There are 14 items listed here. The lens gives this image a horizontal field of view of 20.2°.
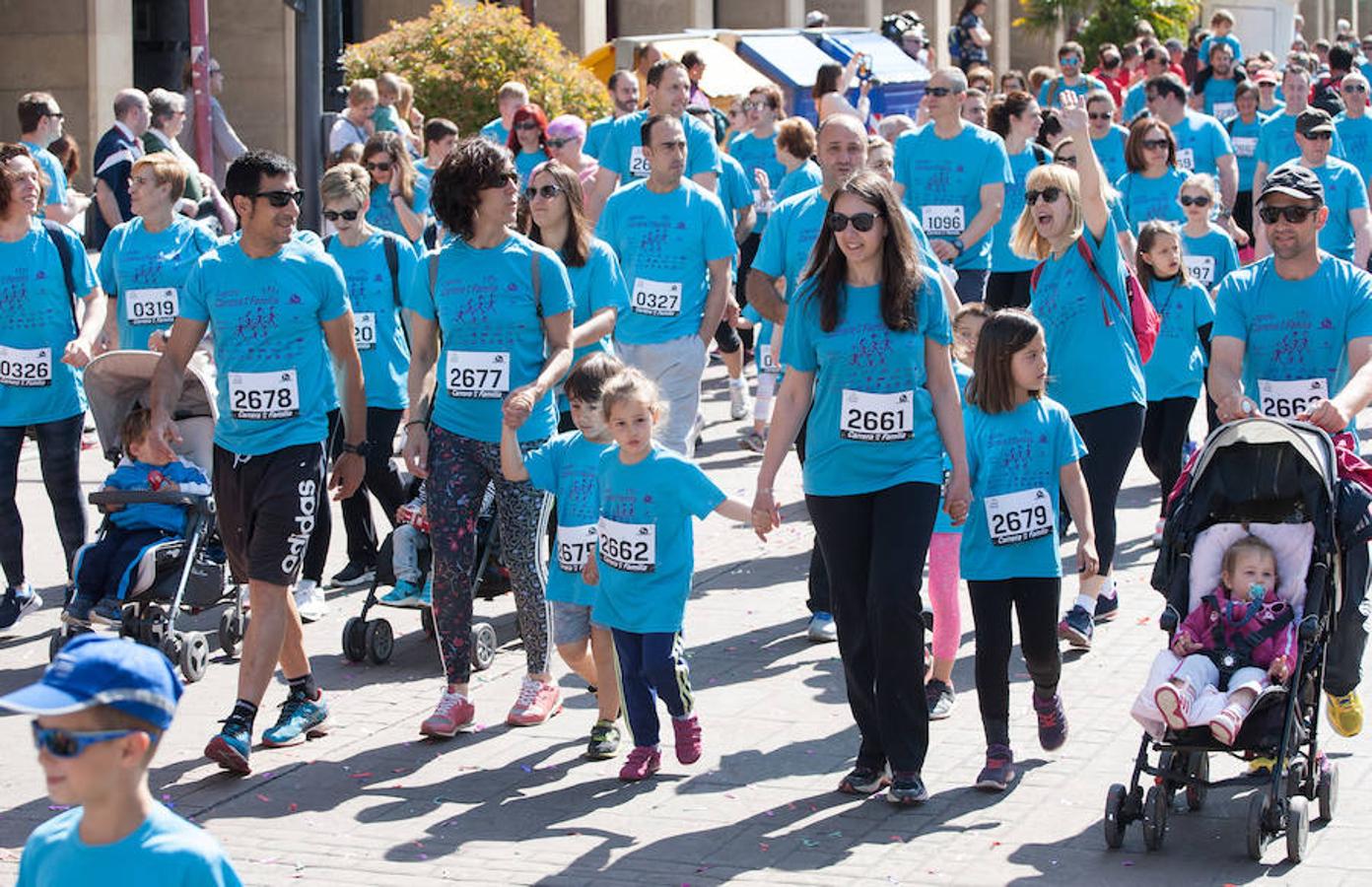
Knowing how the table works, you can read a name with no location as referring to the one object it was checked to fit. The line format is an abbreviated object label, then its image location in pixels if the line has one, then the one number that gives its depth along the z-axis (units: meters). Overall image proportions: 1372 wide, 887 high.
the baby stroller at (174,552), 14.05
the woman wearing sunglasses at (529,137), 24.14
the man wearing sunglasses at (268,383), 12.07
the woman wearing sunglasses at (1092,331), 14.73
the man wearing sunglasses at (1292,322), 11.84
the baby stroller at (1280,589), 10.17
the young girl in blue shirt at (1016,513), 11.69
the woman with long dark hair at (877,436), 10.98
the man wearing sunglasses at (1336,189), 20.25
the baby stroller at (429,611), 14.09
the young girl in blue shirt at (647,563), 11.64
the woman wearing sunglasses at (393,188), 19.91
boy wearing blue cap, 5.94
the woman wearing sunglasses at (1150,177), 20.99
